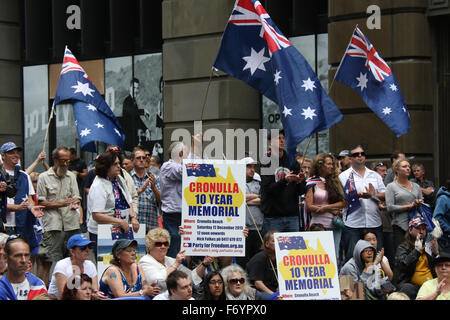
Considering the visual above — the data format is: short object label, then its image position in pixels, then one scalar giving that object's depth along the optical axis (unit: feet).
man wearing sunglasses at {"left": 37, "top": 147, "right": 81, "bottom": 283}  40.88
